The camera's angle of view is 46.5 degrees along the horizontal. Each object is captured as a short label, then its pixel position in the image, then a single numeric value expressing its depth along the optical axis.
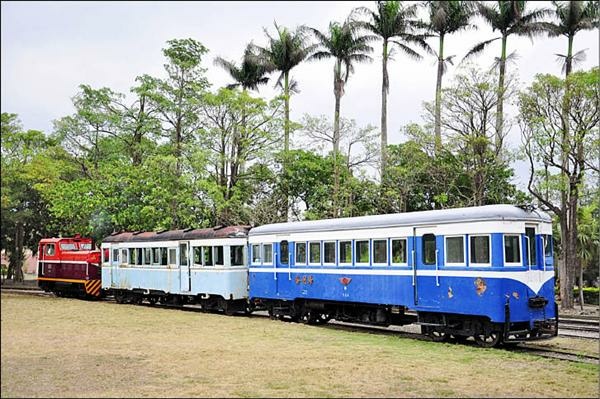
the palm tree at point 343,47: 39.38
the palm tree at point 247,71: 39.81
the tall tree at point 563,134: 24.12
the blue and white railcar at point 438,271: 14.30
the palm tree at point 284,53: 39.97
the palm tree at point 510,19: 33.69
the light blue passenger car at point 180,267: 22.08
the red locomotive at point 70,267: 29.41
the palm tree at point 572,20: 30.41
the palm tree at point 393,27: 38.38
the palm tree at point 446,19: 36.06
